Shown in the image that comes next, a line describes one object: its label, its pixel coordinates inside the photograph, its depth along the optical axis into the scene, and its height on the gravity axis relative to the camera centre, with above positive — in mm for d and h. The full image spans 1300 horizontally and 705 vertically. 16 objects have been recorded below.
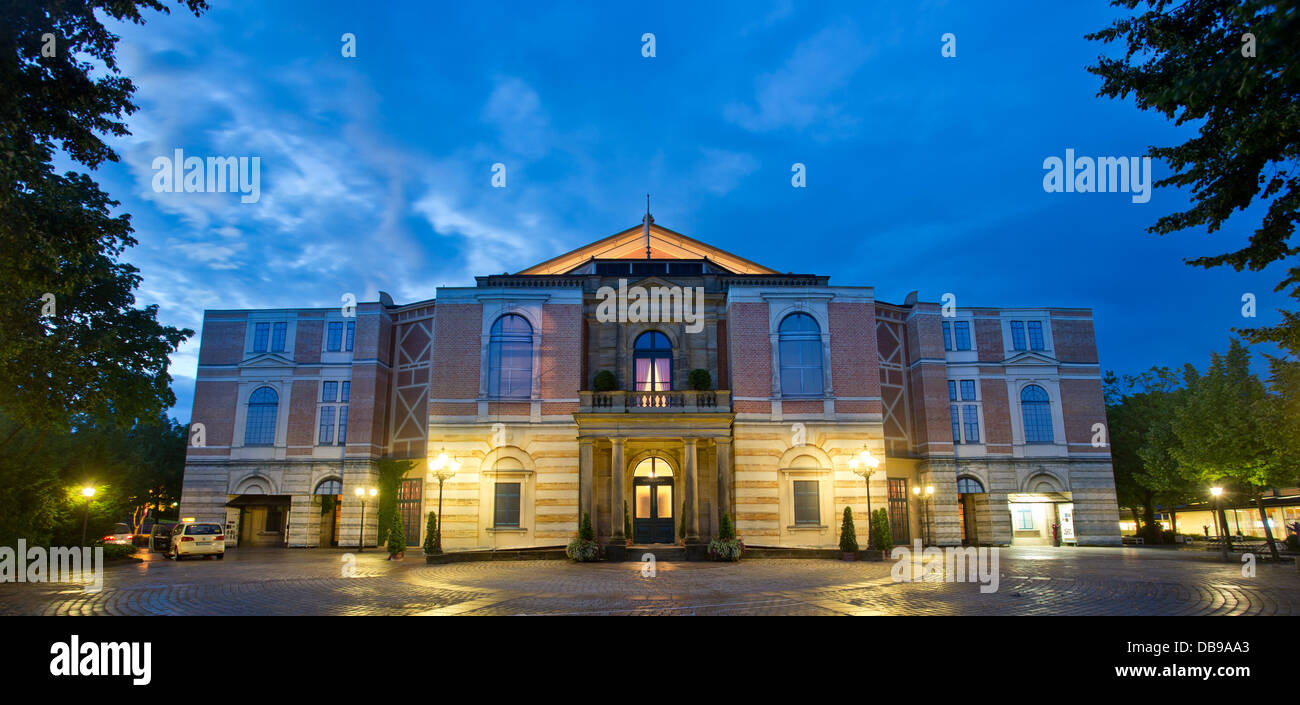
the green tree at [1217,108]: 8992 +5171
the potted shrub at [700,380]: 26500 +3982
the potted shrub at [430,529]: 23281 -1651
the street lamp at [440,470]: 23234 +433
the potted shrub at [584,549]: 23397 -2341
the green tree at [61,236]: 10891 +4993
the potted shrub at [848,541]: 24219 -2160
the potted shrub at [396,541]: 24969 -2162
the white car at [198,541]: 25875 -2248
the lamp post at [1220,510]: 22453 -1069
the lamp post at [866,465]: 22719 +542
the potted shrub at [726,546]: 23281 -2241
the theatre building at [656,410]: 26688 +3233
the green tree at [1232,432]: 22469 +1639
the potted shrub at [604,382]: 26172 +3866
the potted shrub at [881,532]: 24672 -1895
